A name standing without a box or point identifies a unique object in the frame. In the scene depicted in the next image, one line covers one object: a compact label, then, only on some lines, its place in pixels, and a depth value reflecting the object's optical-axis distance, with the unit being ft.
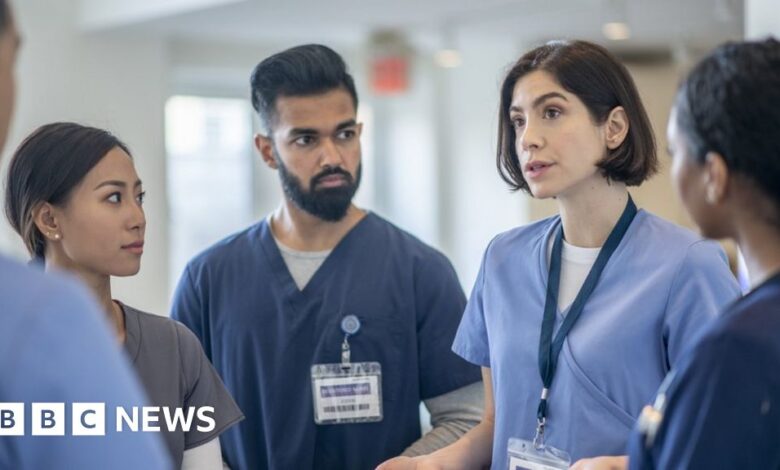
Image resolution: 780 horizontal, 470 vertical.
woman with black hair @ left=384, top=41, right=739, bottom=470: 10.67
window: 26.24
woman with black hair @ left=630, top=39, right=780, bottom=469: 9.40
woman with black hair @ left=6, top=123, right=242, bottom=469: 11.10
